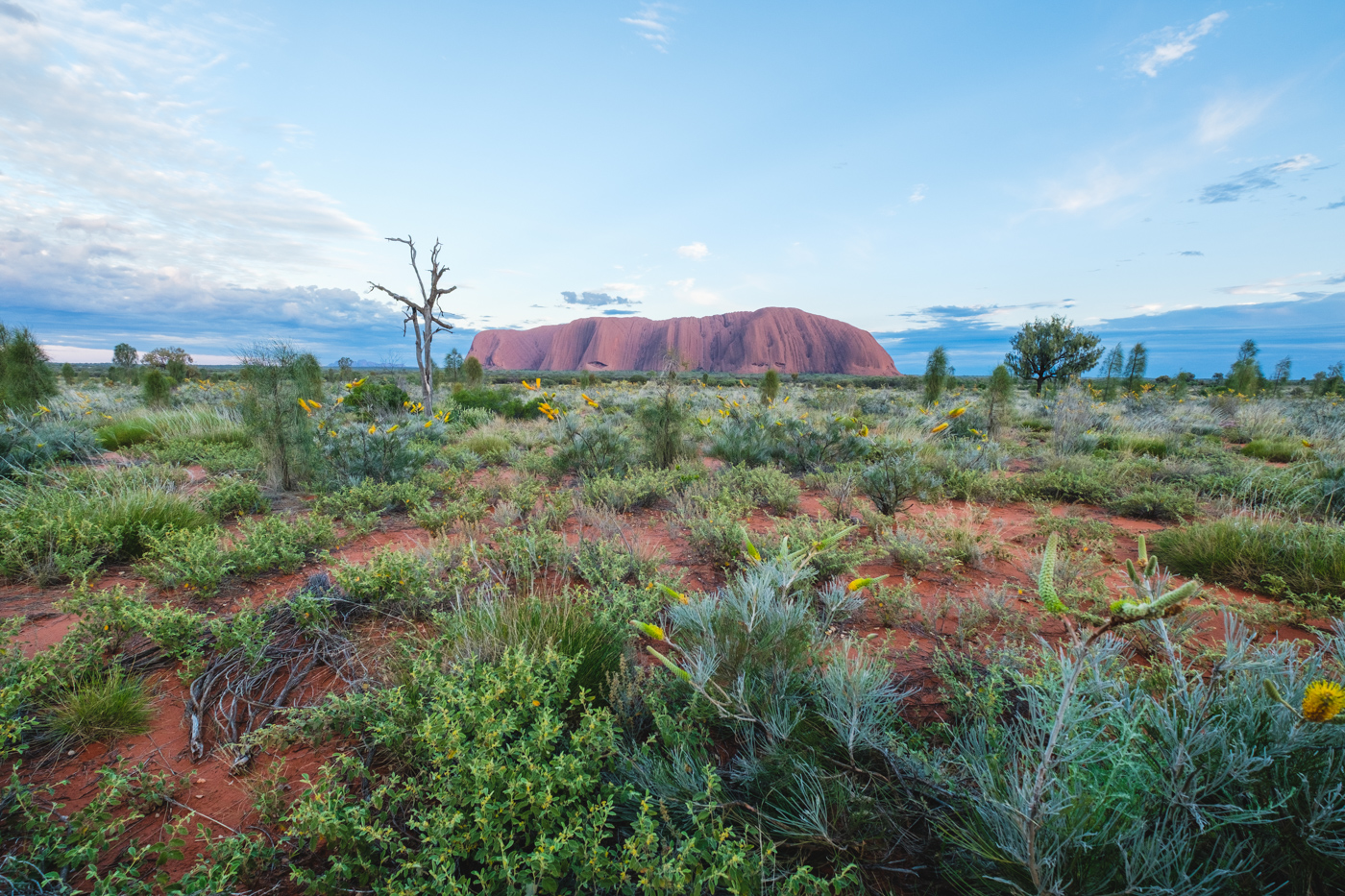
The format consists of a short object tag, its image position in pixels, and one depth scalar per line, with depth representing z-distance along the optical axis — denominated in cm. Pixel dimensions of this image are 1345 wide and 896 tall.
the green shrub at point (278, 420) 649
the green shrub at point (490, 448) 888
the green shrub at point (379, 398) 952
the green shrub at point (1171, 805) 123
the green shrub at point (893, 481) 562
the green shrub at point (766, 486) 571
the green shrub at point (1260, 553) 347
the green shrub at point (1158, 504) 545
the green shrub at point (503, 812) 138
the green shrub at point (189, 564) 340
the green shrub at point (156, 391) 1331
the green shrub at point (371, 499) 557
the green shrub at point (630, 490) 583
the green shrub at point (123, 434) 864
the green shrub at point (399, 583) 323
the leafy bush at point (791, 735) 159
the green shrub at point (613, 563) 348
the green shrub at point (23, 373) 874
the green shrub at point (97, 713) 219
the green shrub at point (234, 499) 525
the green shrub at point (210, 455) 714
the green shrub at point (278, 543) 377
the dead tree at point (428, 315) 1234
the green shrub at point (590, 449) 765
